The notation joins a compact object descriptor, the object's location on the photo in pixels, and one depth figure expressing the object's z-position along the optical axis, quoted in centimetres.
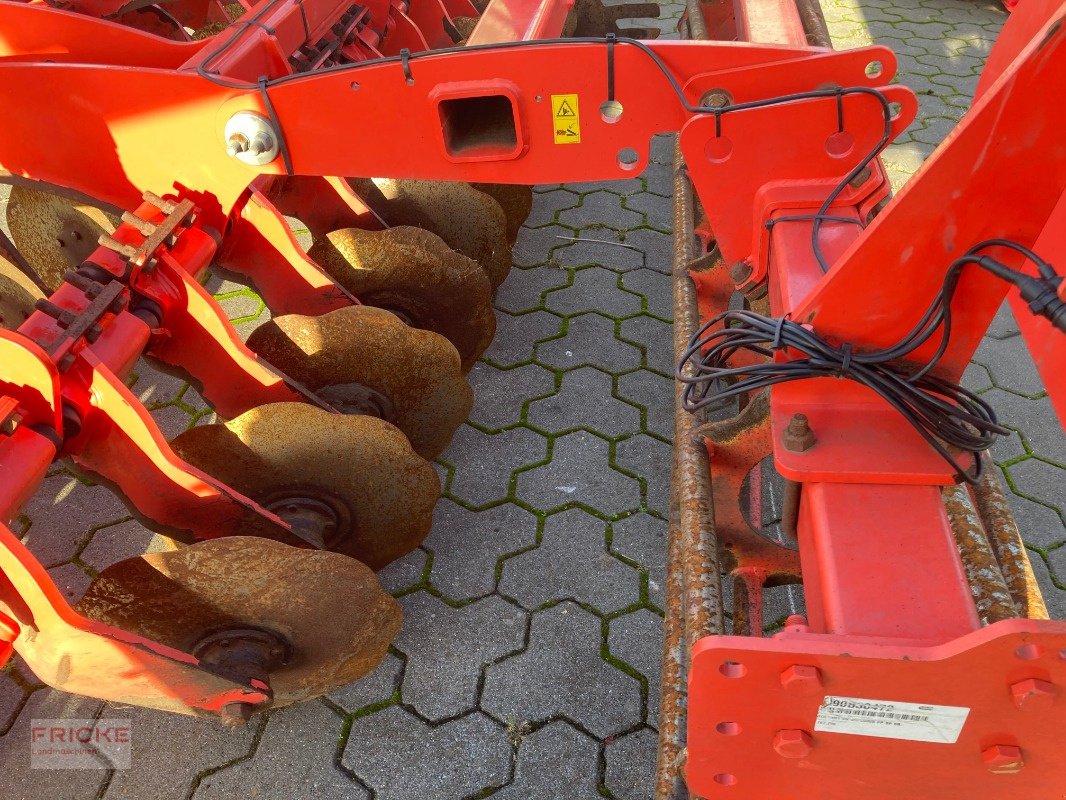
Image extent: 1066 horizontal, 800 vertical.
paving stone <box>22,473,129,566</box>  252
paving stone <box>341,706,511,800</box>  195
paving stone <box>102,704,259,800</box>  197
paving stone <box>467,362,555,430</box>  290
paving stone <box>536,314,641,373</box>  311
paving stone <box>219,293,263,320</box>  338
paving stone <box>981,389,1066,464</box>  277
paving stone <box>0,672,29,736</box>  211
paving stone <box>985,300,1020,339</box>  324
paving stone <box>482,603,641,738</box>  208
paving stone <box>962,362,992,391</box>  300
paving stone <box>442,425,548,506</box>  264
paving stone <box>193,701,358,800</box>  195
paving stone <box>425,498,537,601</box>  238
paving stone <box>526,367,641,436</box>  286
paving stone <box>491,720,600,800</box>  194
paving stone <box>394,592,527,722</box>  212
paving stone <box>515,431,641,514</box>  260
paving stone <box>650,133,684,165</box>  438
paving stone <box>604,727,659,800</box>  194
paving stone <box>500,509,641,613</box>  235
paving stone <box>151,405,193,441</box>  288
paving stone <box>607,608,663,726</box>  216
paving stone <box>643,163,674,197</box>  409
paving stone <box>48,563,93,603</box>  238
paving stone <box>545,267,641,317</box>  336
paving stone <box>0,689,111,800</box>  197
